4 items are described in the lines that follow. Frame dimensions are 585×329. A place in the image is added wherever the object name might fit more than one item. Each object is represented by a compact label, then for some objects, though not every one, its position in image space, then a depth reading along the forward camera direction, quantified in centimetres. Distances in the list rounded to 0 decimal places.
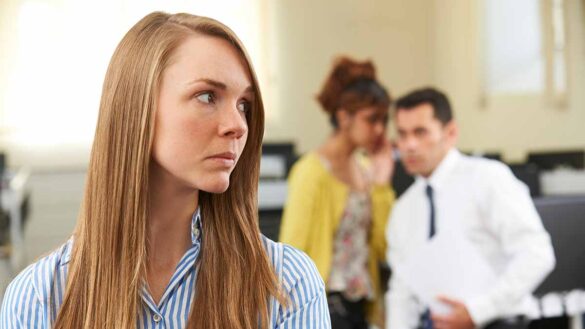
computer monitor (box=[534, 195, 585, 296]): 253
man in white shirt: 218
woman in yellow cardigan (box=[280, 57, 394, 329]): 246
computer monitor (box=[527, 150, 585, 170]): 496
